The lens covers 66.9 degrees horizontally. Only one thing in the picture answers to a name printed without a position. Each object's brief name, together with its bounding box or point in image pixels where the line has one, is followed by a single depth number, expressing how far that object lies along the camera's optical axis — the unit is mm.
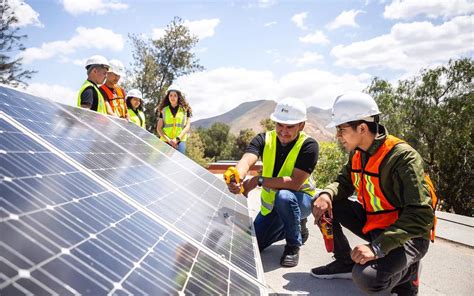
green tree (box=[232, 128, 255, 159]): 58256
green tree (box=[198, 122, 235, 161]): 64038
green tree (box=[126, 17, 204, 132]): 29859
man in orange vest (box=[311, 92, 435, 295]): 2727
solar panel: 1253
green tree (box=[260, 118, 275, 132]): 48869
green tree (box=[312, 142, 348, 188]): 16173
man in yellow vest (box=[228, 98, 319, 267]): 4023
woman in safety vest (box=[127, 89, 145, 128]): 8156
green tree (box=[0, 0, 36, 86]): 23594
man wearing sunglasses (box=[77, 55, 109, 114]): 5656
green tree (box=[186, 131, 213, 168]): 30672
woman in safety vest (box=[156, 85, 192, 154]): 8125
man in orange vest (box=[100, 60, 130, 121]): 6391
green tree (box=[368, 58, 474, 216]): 19875
